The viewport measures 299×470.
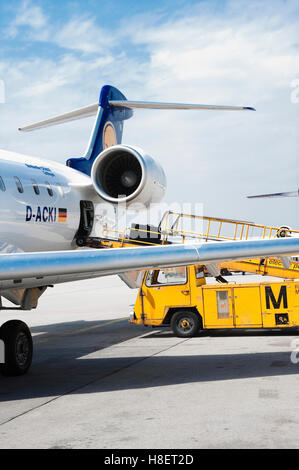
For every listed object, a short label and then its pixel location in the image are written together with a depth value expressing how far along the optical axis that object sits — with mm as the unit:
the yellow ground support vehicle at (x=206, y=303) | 14750
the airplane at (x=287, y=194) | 29973
